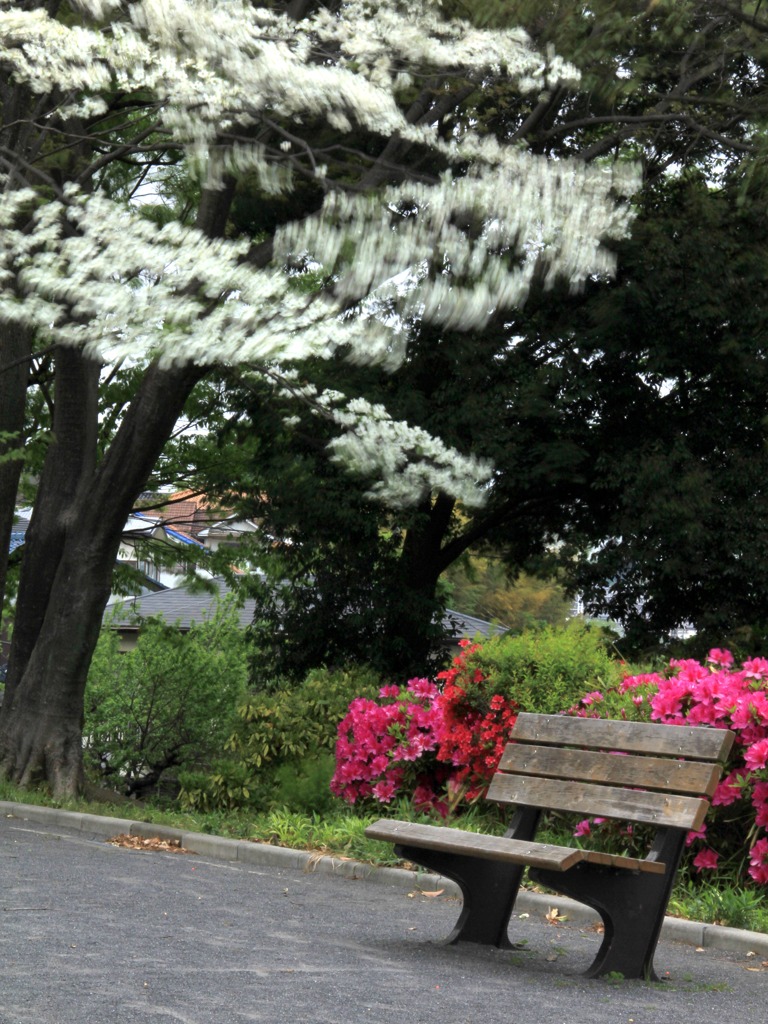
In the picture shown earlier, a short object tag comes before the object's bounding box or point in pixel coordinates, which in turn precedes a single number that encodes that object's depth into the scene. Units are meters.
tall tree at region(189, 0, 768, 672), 15.23
